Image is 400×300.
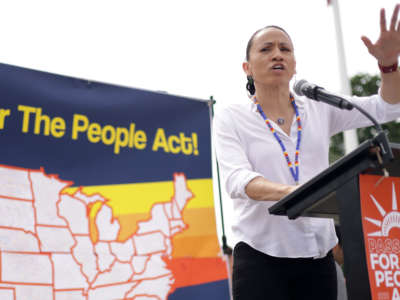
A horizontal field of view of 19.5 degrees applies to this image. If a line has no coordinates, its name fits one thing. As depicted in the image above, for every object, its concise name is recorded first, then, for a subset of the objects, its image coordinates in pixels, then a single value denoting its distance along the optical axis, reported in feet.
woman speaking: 12.02
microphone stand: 10.83
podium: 10.84
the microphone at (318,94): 11.37
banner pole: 16.85
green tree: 72.33
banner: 14.95
